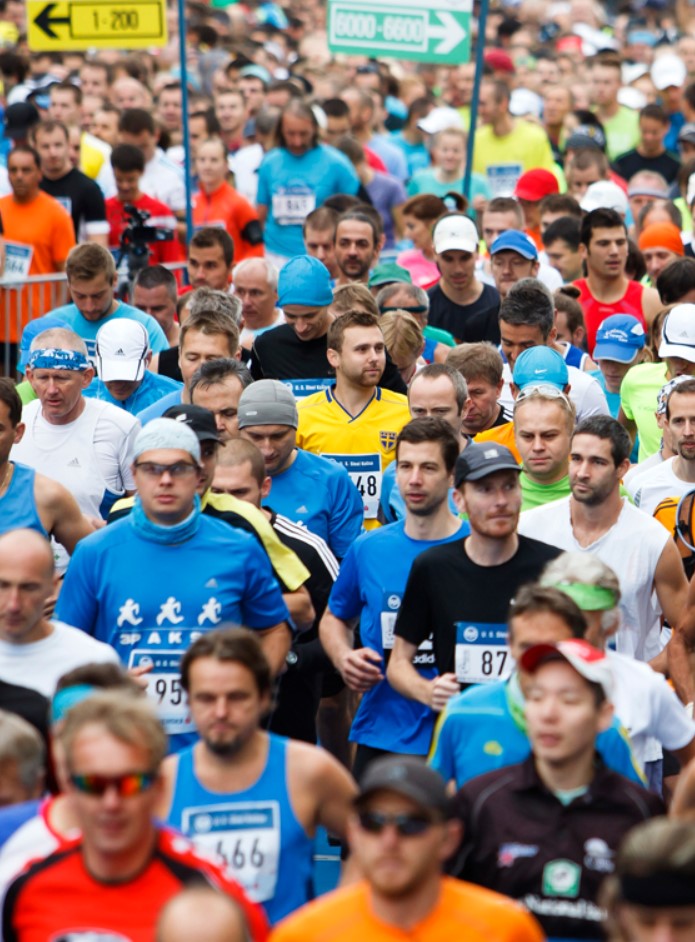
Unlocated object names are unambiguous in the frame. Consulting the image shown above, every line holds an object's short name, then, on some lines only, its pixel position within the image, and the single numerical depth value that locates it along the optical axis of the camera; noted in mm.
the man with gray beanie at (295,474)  16609
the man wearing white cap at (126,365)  19578
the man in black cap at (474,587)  13500
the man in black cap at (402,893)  8922
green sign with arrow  30141
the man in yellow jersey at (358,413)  18484
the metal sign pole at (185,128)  29567
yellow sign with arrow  30234
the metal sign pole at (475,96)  29828
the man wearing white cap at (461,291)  24172
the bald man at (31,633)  12227
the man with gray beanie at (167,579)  13219
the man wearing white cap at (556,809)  10195
